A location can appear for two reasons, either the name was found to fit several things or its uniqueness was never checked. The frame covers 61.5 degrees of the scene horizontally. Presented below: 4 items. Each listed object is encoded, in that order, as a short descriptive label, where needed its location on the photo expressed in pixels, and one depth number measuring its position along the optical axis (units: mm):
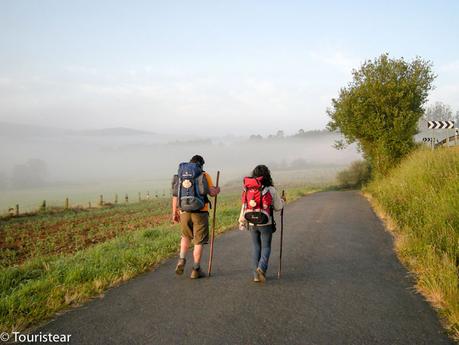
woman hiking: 6809
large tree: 25828
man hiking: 7031
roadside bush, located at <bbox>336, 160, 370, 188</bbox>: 44894
